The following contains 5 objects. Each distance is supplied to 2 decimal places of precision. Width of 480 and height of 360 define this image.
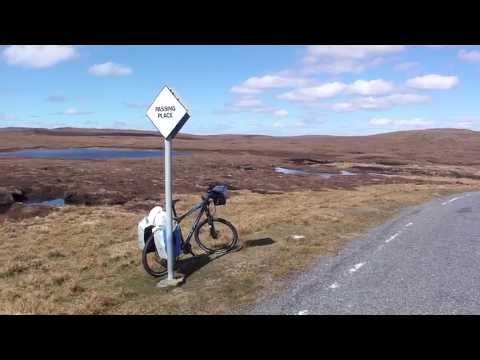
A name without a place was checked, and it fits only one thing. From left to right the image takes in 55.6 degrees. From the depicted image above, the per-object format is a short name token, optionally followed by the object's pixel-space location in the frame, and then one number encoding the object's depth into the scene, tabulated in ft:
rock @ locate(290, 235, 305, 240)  41.68
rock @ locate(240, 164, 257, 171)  197.06
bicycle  30.45
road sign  26.78
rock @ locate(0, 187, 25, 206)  88.99
